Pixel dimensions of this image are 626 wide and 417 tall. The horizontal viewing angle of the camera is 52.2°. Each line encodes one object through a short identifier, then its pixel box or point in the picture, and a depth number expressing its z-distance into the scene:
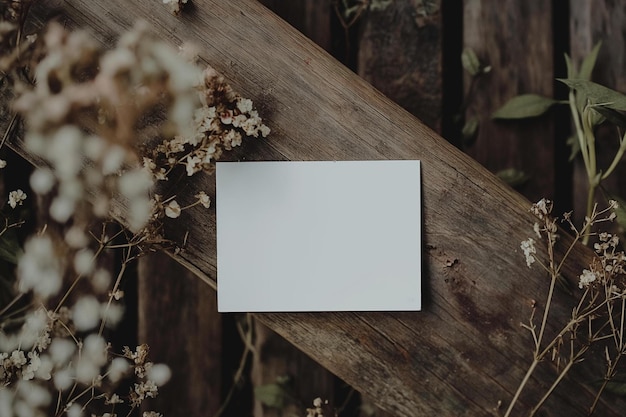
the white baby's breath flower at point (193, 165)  0.81
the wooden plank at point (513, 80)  1.09
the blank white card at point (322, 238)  0.86
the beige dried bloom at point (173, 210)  0.81
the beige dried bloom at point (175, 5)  0.82
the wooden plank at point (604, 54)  1.08
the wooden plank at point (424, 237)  0.85
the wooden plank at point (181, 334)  1.07
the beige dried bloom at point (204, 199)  0.83
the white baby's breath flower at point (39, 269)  0.85
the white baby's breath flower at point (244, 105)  0.81
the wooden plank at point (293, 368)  1.07
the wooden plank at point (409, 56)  1.07
